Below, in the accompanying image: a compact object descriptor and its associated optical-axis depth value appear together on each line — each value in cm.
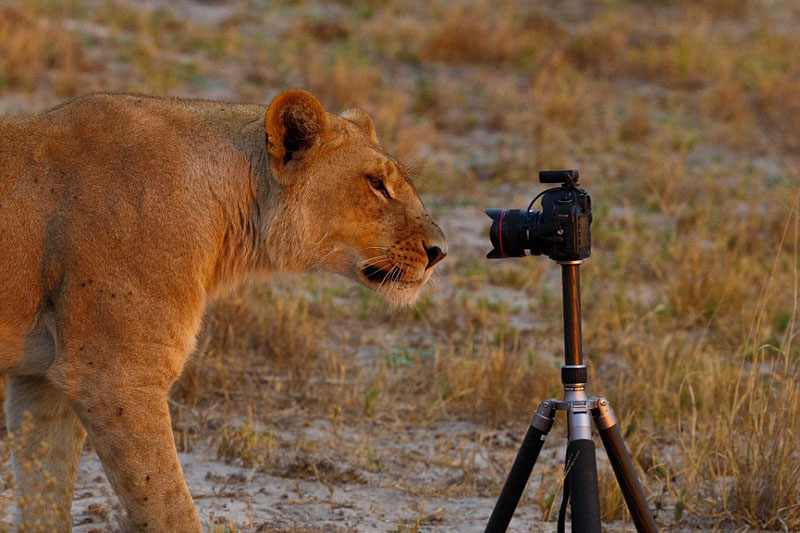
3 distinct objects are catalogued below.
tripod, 652
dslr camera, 649
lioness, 659
